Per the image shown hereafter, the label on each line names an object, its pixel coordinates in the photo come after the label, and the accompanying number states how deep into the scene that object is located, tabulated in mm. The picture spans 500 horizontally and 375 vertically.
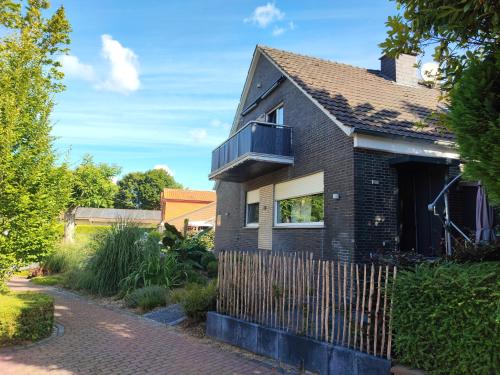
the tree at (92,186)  35719
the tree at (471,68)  3869
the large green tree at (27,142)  7738
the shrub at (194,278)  12449
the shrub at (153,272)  11820
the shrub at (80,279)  13002
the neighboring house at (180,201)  53812
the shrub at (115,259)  12383
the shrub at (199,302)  8328
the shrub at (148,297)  10078
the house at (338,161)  9938
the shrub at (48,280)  15734
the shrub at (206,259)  15117
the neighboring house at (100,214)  67706
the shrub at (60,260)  18688
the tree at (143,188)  77750
